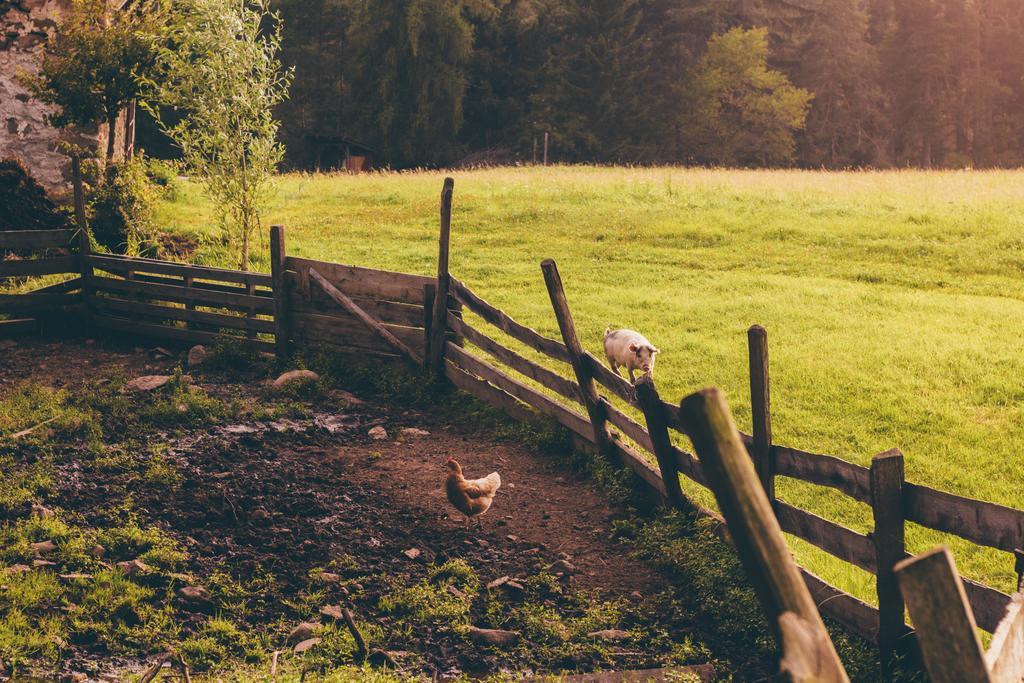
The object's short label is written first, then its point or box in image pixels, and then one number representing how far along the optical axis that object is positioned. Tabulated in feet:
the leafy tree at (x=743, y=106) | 200.85
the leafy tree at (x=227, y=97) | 51.44
